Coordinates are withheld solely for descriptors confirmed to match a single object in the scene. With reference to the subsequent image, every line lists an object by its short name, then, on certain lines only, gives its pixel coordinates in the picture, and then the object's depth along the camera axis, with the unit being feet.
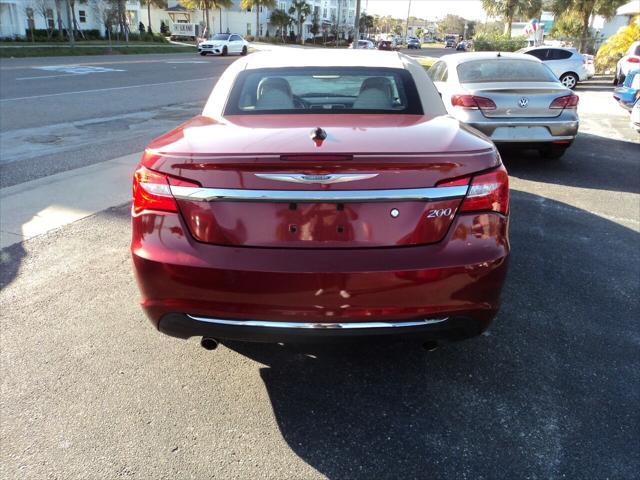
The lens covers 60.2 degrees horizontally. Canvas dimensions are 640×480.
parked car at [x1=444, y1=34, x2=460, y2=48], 298.93
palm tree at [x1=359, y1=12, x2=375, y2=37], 335.90
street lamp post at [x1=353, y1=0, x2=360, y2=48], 94.89
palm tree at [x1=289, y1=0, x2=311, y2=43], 271.90
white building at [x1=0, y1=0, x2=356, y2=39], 152.66
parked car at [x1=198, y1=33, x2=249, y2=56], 127.75
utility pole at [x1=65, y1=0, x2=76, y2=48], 109.23
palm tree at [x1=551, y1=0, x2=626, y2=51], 130.31
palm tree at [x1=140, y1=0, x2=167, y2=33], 210.36
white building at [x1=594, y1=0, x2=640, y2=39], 103.21
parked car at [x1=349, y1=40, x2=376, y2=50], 146.78
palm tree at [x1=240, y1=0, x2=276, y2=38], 242.58
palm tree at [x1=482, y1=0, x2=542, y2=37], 168.55
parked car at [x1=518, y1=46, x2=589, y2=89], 66.59
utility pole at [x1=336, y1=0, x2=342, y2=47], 293.39
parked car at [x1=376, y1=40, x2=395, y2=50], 199.56
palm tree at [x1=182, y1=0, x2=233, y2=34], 211.00
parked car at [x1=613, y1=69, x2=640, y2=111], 36.52
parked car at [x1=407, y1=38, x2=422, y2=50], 247.56
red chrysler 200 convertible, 7.84
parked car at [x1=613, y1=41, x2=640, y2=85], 59.41
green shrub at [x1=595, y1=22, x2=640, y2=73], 85.20
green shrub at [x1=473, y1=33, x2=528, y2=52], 127.01
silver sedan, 24.89
